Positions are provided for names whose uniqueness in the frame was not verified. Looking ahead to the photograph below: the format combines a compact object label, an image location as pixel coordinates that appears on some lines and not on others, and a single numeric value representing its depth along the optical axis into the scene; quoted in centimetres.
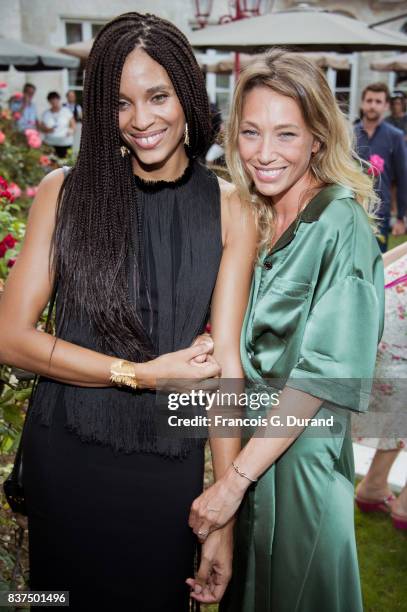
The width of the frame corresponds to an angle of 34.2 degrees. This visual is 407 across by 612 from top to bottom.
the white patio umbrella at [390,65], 1135
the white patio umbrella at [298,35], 734
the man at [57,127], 1185
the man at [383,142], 636
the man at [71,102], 1287
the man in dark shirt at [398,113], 1115
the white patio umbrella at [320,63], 1277
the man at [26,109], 1114
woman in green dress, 153
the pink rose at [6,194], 281
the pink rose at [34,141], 755
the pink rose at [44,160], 619
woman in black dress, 155
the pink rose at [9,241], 271
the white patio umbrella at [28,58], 1015
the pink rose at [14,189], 338
